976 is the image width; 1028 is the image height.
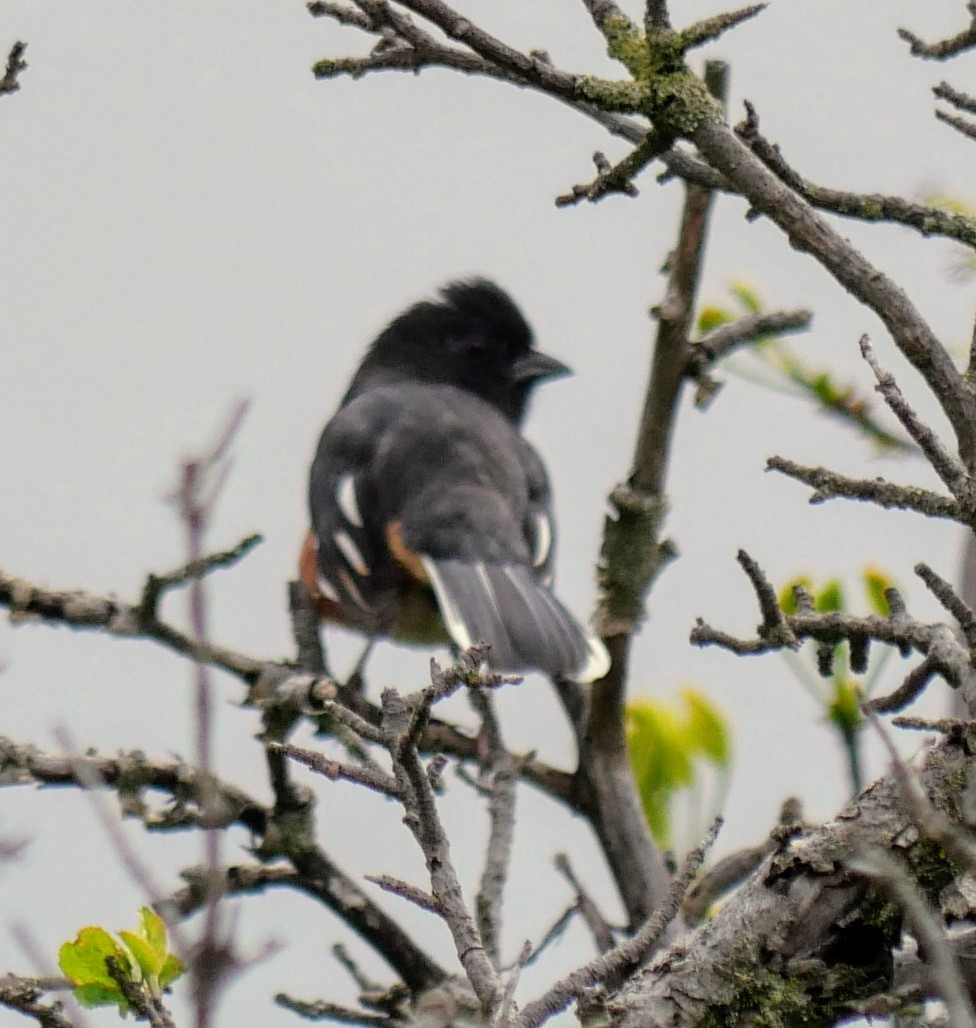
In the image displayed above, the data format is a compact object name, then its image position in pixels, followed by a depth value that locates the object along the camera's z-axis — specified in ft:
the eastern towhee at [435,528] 31.81
